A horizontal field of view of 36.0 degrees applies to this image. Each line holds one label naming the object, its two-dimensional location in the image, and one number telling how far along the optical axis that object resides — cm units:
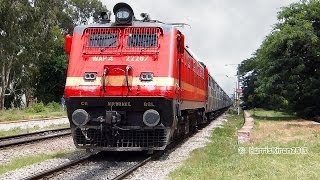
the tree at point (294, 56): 3256
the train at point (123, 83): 1188
